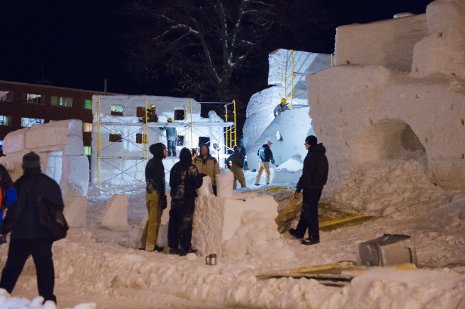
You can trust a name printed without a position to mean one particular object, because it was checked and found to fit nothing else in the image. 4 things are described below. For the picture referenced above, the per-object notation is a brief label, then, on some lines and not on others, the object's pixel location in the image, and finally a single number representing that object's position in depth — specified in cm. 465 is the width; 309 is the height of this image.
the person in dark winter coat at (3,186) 971
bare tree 3441
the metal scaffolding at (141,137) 2641
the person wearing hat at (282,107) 2456
